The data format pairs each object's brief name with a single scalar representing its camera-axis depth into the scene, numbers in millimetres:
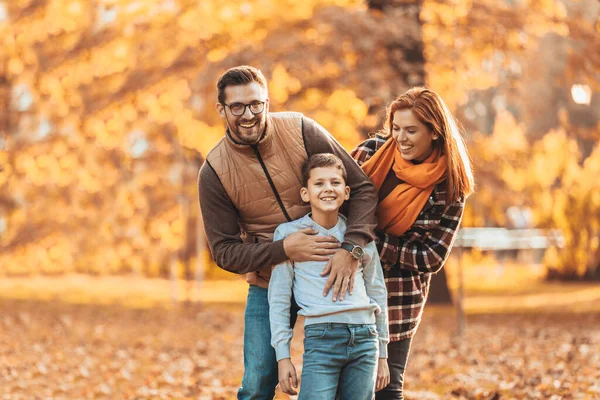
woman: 7344
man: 6902
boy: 6762
